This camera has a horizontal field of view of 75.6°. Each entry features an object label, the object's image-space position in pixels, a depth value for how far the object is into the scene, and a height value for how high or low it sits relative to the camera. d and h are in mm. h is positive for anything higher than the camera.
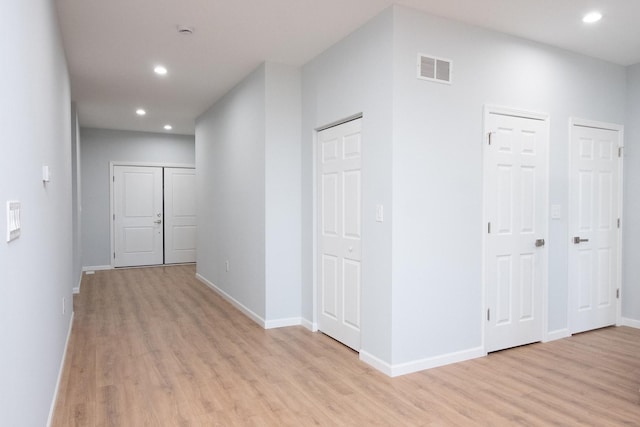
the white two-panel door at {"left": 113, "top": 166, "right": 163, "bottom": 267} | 8438 -272
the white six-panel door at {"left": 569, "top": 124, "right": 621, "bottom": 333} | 4109 -257
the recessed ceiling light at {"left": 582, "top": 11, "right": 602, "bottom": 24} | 3246 +1480
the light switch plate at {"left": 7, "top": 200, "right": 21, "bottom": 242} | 1484 -64
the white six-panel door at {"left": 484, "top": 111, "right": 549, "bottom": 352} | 3527 -216
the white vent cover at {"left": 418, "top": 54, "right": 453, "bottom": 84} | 3176 +1050
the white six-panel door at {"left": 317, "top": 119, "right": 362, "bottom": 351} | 3627 -271
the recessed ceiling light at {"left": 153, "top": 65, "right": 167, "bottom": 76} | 4539 +1493
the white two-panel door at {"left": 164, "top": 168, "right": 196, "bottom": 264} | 8867 -267
